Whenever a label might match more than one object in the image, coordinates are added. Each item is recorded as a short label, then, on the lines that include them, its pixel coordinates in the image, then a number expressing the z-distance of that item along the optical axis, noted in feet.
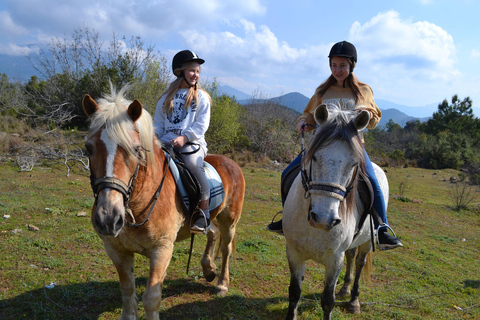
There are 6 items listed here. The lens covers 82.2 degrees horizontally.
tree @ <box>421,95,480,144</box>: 124.36
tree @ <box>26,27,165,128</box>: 54.08
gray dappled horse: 7.03
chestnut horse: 6.54
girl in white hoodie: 10.22
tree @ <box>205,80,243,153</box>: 63.41
